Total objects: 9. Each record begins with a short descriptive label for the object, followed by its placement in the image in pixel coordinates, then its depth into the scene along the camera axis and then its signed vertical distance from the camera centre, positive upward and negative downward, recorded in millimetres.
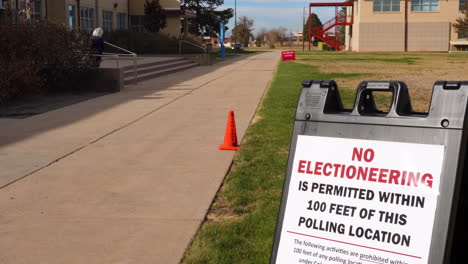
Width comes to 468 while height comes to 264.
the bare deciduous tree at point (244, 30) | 114562 +3521
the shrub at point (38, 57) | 14703 -289
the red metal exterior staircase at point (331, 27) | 66875 +2511
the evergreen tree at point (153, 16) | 48406 +2554
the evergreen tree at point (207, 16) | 77462 +4225
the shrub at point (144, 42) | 38875 +344
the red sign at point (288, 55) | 31080 -318
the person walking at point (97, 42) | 20494 +166
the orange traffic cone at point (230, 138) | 8664 -1305
